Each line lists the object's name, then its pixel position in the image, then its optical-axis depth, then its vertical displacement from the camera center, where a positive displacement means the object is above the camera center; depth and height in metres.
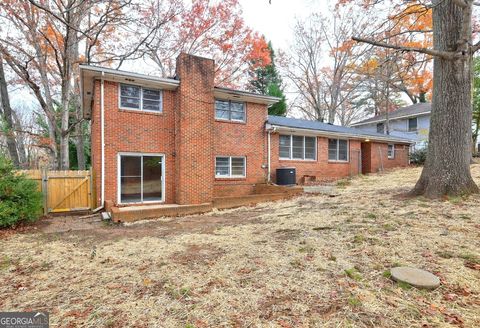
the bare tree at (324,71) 23.38 +9.67
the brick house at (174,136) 9.15 +1.18
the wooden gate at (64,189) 9.14 -0.87
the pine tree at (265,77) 28.14 +9.79
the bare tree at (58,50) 11.87 +6.22
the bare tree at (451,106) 6.66 +1.57
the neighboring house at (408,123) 24.94 +4.57
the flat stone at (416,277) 3.04 -1.41
